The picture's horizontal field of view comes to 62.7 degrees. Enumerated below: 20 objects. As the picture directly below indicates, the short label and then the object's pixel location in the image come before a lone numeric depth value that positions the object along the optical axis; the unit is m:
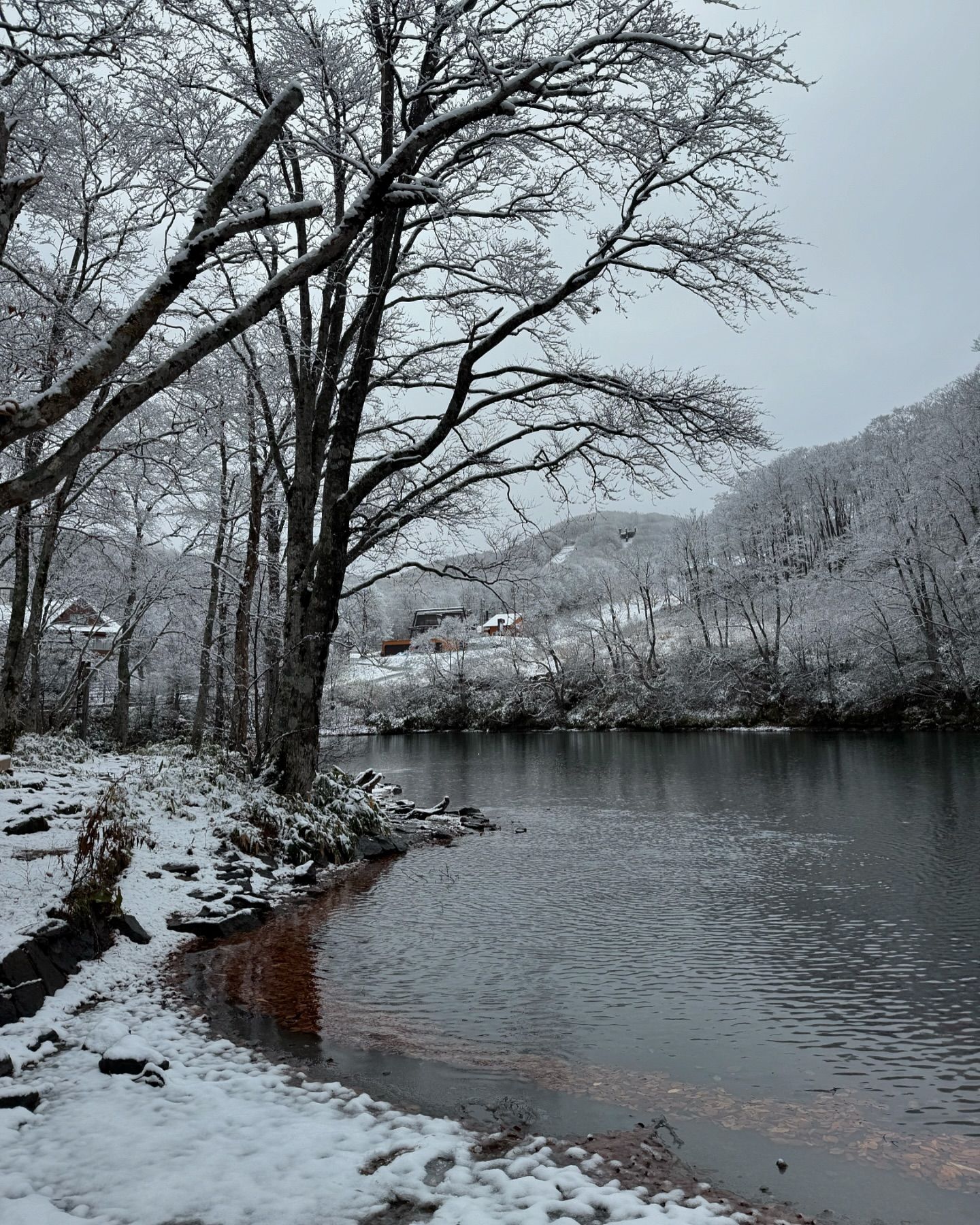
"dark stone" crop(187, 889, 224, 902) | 8.38
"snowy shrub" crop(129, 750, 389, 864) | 10.57
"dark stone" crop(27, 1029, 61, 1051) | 4.64
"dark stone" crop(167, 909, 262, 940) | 7.68
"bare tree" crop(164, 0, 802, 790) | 6.86
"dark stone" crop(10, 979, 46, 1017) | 5.00
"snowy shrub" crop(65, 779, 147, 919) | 6.55
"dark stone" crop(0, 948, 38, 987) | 5.05
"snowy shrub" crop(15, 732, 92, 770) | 12.66
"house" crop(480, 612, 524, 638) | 45.38
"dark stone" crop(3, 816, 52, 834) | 8.04
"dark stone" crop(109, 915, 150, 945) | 6.91
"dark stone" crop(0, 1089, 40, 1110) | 3.87
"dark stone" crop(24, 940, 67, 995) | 5.41
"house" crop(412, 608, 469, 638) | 59.22
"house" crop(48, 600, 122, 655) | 22.24
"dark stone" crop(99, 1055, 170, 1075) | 4.38
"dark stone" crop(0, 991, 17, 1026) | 4.86
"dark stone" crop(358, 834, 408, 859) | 12.47
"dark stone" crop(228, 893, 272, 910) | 8.48
